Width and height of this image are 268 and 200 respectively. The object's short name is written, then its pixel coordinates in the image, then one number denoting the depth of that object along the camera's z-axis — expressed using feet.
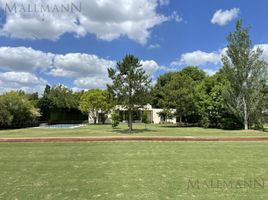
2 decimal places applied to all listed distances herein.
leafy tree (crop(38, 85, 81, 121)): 112.68
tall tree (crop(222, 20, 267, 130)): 68.90
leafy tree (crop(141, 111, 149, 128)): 85.22
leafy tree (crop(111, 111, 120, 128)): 77.93
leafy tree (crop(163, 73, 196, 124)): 91.32
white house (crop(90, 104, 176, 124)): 122.01
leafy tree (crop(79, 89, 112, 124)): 110.82
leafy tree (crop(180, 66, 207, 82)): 136.22
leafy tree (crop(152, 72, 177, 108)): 133.40
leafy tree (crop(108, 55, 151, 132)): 62.12
